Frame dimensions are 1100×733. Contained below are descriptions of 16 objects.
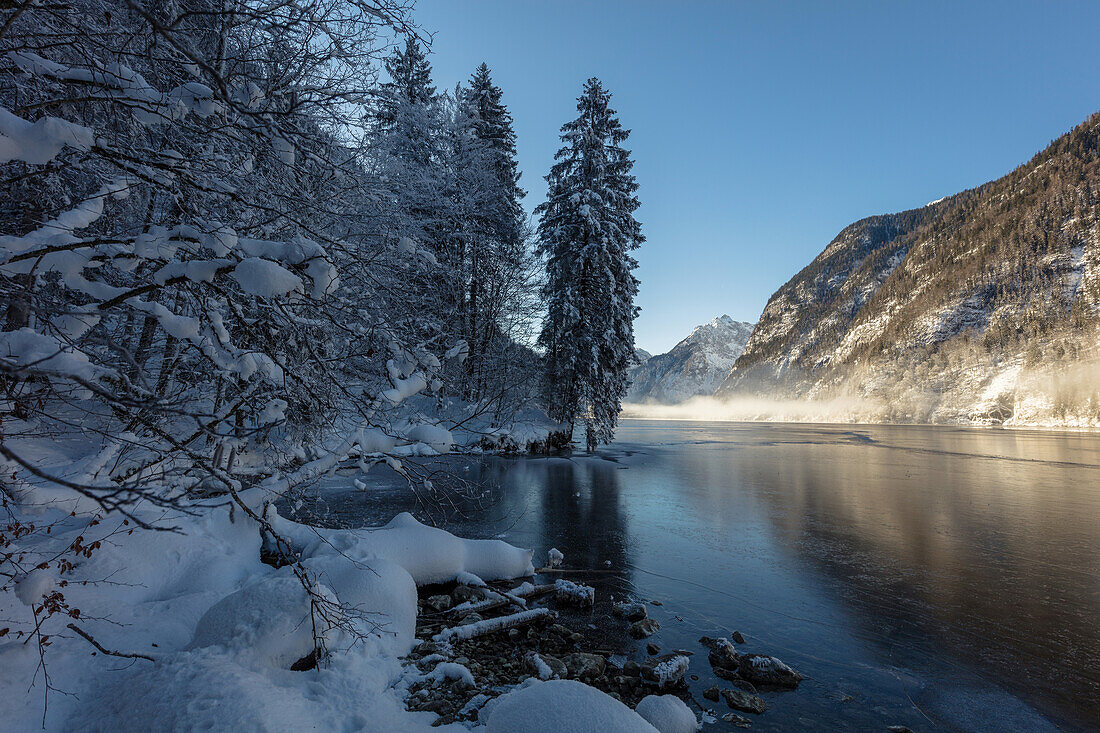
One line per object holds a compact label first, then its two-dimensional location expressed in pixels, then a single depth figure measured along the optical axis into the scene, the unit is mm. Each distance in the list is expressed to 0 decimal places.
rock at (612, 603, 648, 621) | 6293
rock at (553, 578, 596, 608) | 6586
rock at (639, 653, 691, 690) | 4688
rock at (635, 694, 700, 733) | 3941
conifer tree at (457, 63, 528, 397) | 21156
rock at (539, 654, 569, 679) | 4633
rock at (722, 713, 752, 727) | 4203
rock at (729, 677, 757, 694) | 4734
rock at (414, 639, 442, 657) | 4887
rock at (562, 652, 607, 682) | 4706
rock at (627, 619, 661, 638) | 5820
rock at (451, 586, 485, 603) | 6477
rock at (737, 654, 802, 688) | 4887
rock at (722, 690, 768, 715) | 4418
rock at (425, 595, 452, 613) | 6207
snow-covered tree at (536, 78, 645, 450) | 22406
